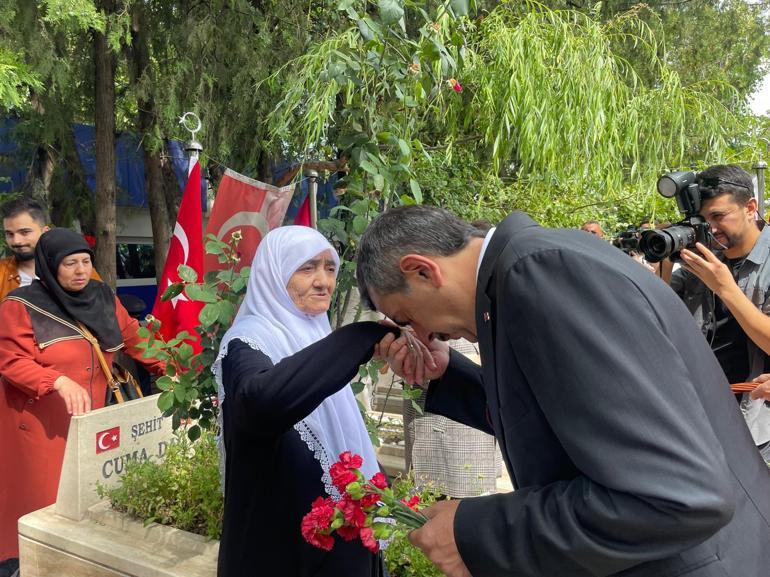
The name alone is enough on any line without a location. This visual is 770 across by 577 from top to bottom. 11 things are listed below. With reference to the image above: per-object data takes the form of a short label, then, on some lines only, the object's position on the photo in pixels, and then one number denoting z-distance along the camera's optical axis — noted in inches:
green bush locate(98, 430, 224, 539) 96.4
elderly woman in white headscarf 54.1
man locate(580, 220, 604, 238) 188.7
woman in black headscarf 113.3
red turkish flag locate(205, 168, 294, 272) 107.7
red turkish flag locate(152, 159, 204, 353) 114.7
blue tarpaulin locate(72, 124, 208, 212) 320.8
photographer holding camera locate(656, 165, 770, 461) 91.0
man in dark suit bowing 31.7
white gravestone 101.0
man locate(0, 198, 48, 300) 130.3
